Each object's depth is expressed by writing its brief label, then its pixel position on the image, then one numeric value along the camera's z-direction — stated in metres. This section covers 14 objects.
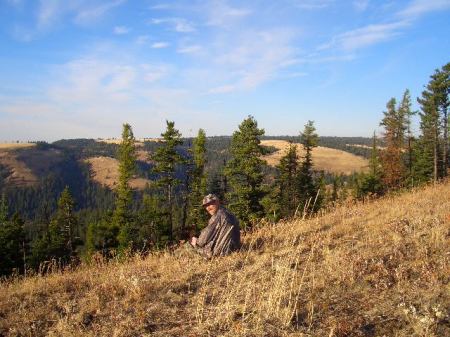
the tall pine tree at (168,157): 34.72
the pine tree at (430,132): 43.16
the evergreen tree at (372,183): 44.59
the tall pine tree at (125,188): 36.36
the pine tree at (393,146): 43.53
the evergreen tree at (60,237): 37.56
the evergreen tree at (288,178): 39.81
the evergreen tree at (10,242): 33.72
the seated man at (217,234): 8.08
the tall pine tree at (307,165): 40.94
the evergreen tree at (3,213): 36.50
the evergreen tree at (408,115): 49.97
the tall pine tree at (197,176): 39.84
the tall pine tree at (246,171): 32.38
